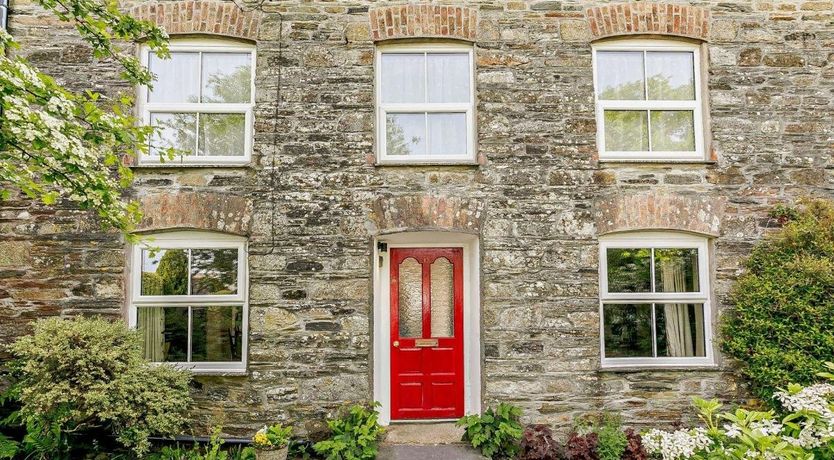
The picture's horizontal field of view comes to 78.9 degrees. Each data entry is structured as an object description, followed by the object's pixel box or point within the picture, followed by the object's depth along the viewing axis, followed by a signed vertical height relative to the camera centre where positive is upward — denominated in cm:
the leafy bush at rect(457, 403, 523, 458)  515 -158
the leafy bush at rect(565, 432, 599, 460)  505 -172
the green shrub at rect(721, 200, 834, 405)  514 -34
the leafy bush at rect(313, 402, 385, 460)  501 -160
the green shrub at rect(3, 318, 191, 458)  459 -101
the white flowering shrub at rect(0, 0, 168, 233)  327 +106
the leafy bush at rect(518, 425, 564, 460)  500 -169
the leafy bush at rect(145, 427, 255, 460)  493 -172
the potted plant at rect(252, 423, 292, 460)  487 -159
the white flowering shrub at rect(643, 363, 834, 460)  285 -96
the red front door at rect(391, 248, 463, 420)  604 -67
